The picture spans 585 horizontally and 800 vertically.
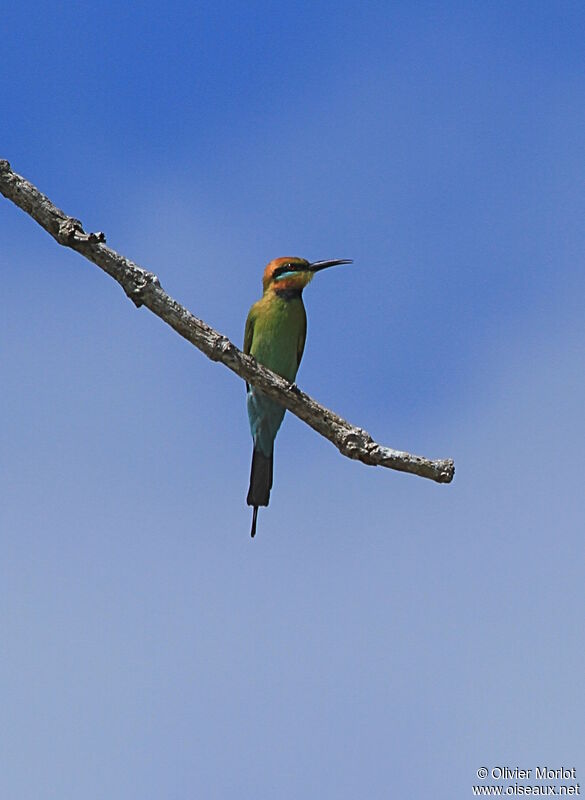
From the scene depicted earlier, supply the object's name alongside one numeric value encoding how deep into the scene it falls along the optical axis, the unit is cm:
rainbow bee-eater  1109
